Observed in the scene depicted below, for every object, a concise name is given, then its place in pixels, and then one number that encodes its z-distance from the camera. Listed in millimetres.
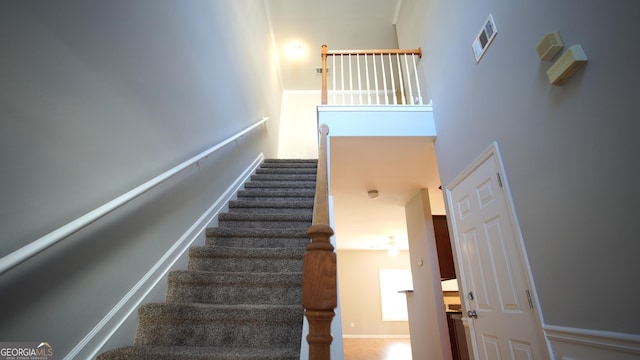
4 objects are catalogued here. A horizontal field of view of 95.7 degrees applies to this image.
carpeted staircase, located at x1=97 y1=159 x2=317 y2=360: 1366
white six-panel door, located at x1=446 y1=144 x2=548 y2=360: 1654
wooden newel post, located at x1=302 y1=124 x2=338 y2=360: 603
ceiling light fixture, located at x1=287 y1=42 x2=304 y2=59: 5164
